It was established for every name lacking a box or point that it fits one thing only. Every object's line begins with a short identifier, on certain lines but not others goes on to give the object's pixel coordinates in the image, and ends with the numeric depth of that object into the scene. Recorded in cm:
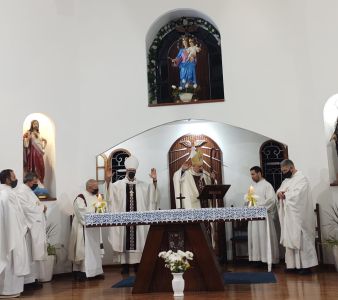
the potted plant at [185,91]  1056
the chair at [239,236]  1037
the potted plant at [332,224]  907
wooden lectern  1049
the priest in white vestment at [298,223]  855
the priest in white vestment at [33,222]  805
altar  692
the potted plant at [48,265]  878
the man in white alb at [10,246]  741
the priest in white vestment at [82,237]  849
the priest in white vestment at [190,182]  1023
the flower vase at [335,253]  862
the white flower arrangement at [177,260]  661
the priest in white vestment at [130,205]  972
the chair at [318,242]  923
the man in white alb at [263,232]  966
